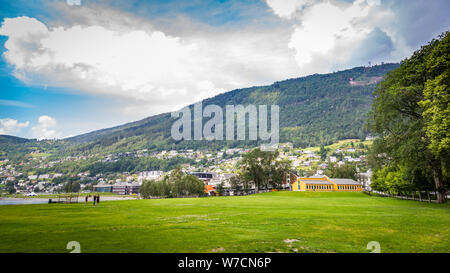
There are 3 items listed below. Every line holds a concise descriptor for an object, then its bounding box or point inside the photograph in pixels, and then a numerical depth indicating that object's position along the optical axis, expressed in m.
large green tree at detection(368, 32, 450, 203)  25.44
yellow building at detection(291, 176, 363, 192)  108.12
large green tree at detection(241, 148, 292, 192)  104.69
